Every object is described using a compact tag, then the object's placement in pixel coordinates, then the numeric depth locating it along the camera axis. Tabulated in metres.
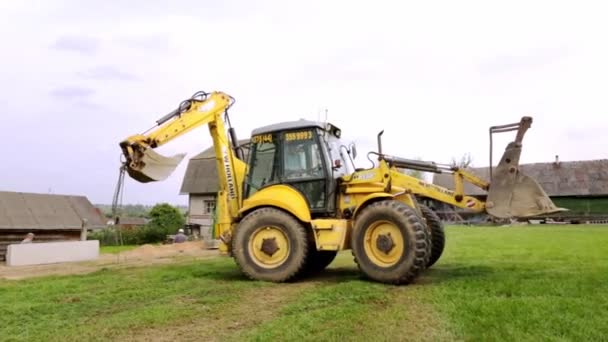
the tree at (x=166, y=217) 35.67
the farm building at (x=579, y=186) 46.31
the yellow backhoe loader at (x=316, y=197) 8.29
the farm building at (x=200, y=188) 37.59
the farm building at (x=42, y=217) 19.48
